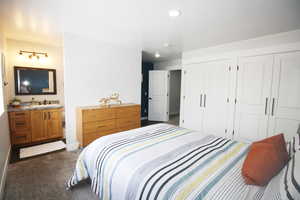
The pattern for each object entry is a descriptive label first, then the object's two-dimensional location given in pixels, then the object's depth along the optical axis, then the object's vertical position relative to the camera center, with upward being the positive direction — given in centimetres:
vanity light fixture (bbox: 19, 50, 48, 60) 330 +83
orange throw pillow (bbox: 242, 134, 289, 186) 96 -52
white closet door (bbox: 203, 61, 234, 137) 337 -20
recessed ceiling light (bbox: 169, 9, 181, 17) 192 +110
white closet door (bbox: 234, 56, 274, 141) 285 -12
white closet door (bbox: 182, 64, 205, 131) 387 -17
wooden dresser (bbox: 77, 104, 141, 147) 279 -70
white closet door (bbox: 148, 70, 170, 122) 546 -20
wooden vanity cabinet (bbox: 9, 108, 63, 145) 292 -84
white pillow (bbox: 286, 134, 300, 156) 120 -48
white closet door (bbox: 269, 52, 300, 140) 255 -5
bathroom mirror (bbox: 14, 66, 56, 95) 327 +17
